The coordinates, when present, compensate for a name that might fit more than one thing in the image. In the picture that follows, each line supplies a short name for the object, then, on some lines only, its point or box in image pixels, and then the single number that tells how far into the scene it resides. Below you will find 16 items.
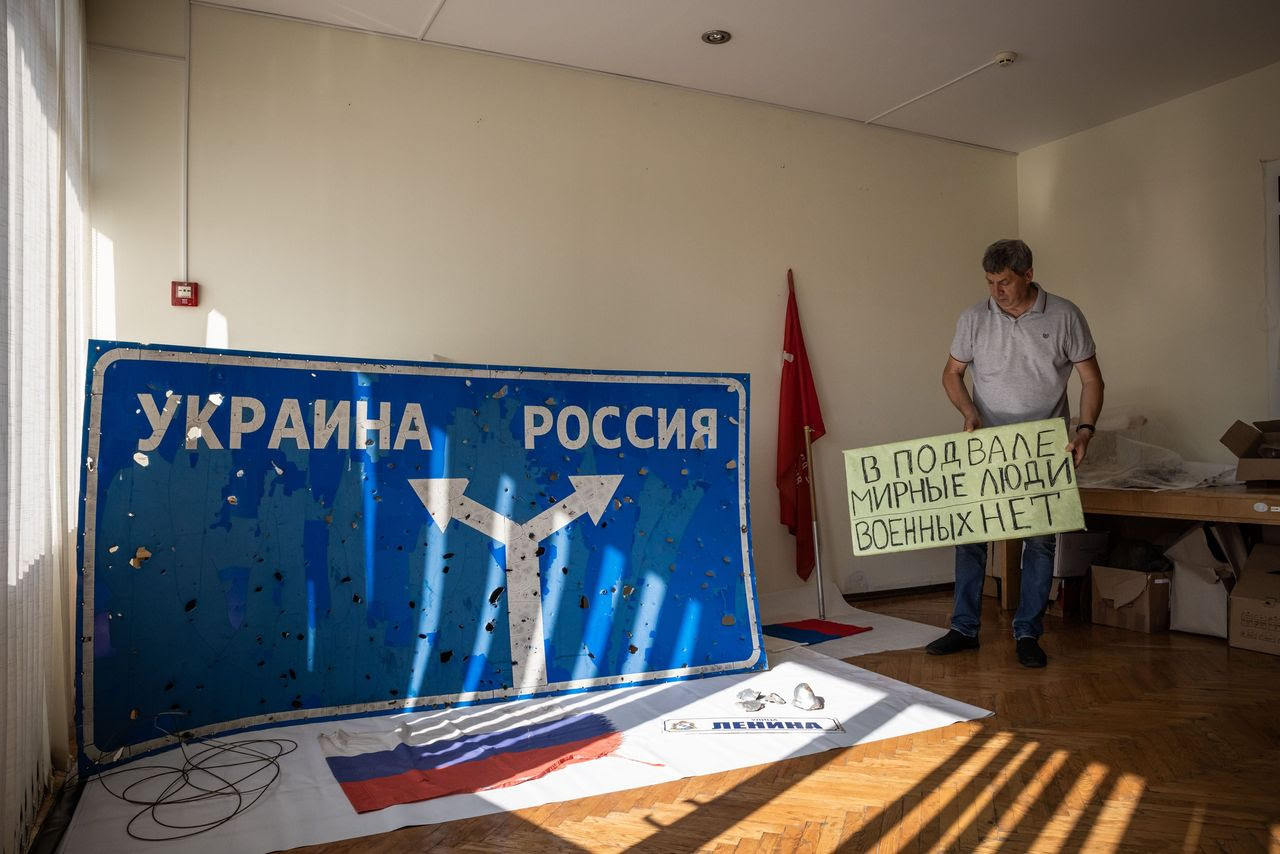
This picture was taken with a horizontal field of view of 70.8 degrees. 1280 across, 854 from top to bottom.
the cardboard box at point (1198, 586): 3.82
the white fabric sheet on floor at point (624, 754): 1.96
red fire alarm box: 3.30
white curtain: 1.72
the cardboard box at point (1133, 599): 3.97
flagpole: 4.42
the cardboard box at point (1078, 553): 4.30
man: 3.33
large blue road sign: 2.49
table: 3.46
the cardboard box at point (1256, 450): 3.56
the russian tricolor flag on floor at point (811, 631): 3.90
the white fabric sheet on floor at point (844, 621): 3.72
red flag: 4.51
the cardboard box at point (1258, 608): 3.56
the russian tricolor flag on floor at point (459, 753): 2.20
